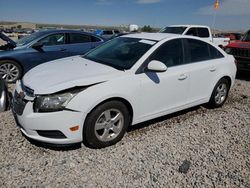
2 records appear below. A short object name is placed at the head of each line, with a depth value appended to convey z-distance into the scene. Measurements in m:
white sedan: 2.34
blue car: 5.08
